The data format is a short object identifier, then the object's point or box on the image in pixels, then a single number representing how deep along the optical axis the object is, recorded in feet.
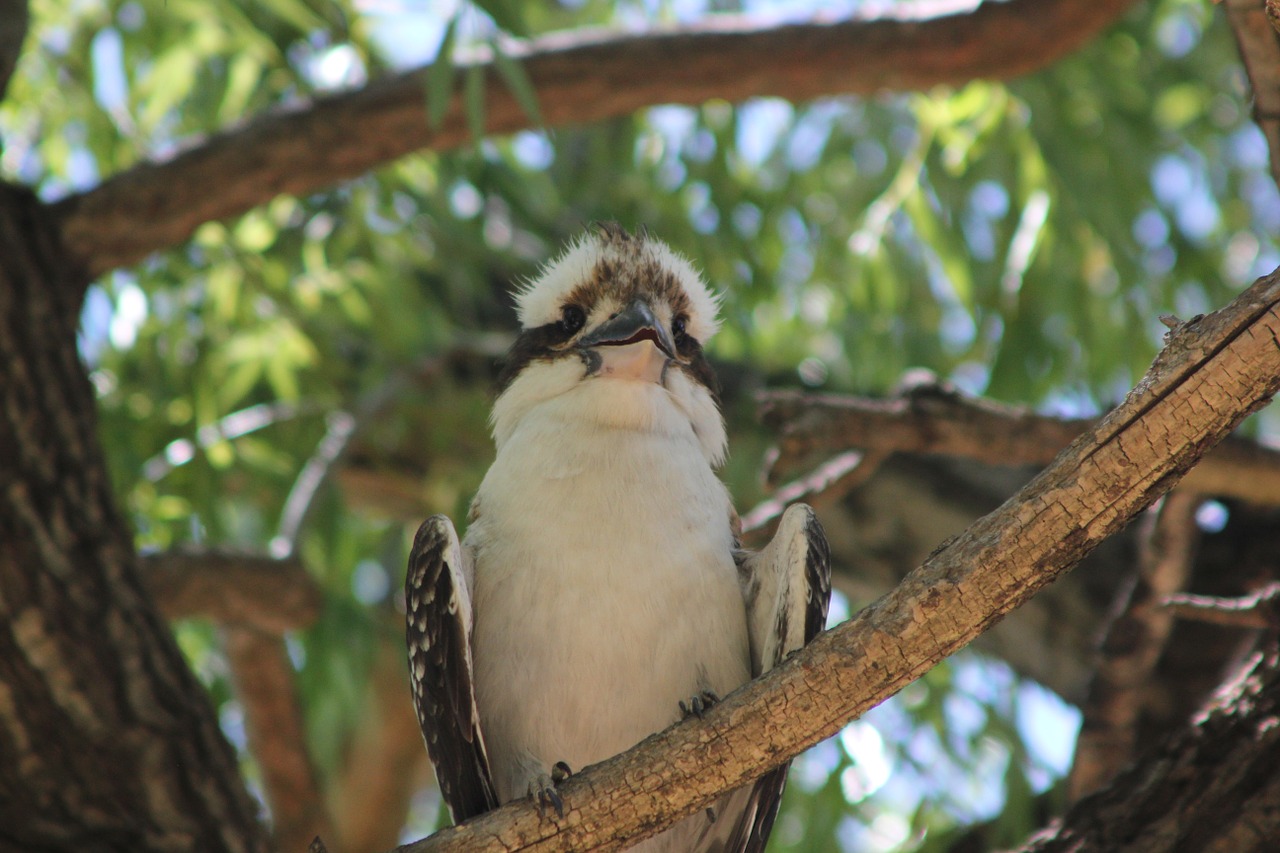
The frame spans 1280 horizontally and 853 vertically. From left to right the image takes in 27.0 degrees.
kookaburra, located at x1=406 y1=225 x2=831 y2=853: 21.11
